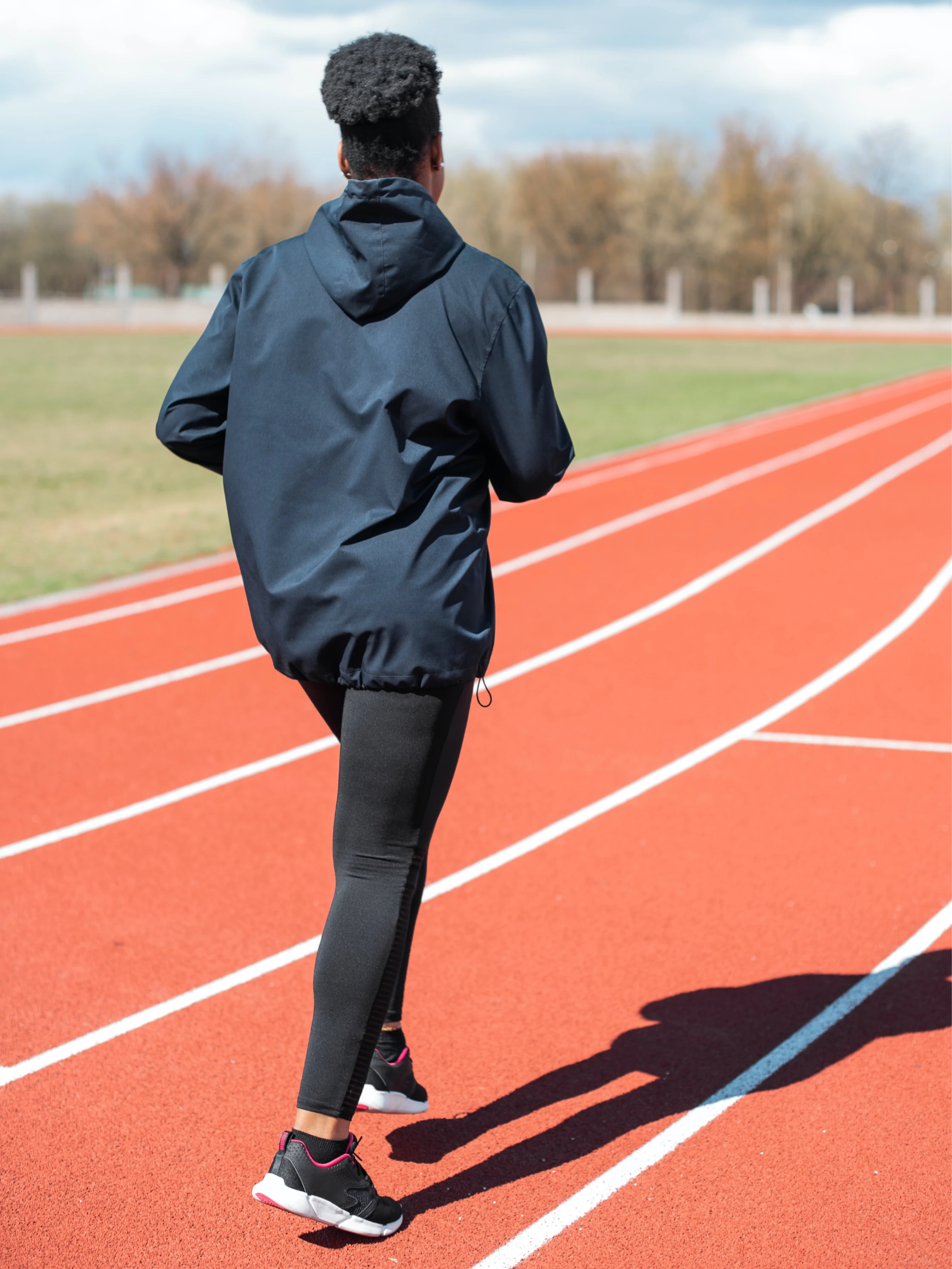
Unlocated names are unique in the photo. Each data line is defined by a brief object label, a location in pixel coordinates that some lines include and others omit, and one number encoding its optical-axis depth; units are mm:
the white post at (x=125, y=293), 68500
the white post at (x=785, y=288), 83812
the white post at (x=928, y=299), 71500
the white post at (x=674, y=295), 72375
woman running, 2367
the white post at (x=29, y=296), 65875
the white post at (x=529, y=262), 94438
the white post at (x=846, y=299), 71500
